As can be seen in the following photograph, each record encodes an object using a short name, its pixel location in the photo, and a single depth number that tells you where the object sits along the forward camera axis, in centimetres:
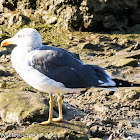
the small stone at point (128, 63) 1509
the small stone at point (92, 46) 1798
